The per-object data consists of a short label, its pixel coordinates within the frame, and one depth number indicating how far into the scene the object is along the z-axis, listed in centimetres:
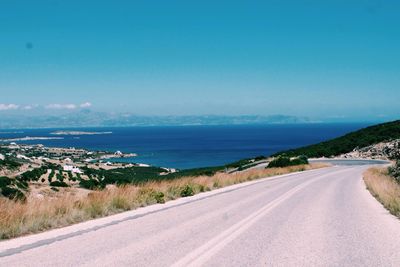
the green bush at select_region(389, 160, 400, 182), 2737
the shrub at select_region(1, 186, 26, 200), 2614
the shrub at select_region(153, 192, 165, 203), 1600
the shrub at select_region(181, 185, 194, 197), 1892
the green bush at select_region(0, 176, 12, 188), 3185
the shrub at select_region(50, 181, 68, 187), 3533
